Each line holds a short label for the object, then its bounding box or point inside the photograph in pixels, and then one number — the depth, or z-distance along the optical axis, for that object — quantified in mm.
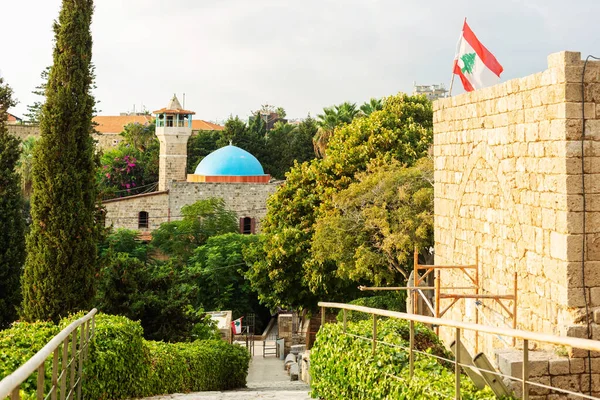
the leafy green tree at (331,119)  38188
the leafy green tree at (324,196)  25469
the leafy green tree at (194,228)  41500
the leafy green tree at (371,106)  37781
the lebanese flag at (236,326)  28505
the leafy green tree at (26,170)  45488
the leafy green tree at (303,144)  56812
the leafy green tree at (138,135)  64062
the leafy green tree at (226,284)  34969
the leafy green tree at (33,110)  62547
